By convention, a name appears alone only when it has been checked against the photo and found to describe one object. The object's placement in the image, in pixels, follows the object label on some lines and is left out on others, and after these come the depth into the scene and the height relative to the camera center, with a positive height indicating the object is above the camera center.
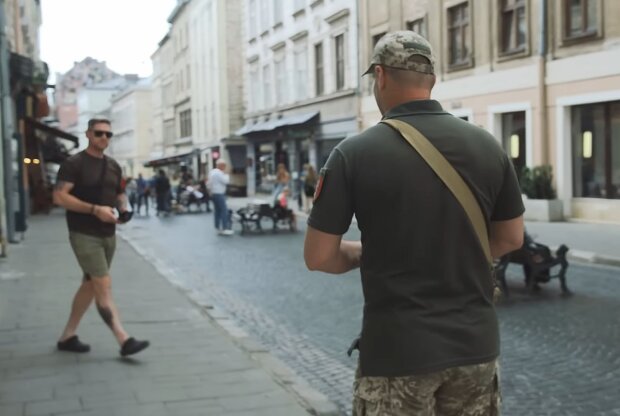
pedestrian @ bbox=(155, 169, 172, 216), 25.66 -0.56
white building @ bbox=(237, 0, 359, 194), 29.39 +4.14
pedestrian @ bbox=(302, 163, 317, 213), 21.56 -0.24
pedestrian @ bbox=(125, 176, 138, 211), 28.47 -0.50
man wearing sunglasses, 5.49 -0.25
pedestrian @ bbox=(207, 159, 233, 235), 17.14 -0.45
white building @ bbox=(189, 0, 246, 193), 45.06 +5.72
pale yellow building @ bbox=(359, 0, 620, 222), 17.17 +2.09
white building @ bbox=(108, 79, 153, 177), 80.31 +5.75
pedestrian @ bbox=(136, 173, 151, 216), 26.92 -0.49
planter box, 17.83 -1.04
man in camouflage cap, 2.25 -0.23
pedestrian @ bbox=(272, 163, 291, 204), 21.92 -0.14
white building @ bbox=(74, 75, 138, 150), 105.19 +11.80
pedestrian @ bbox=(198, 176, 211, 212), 27.33 -0.70
